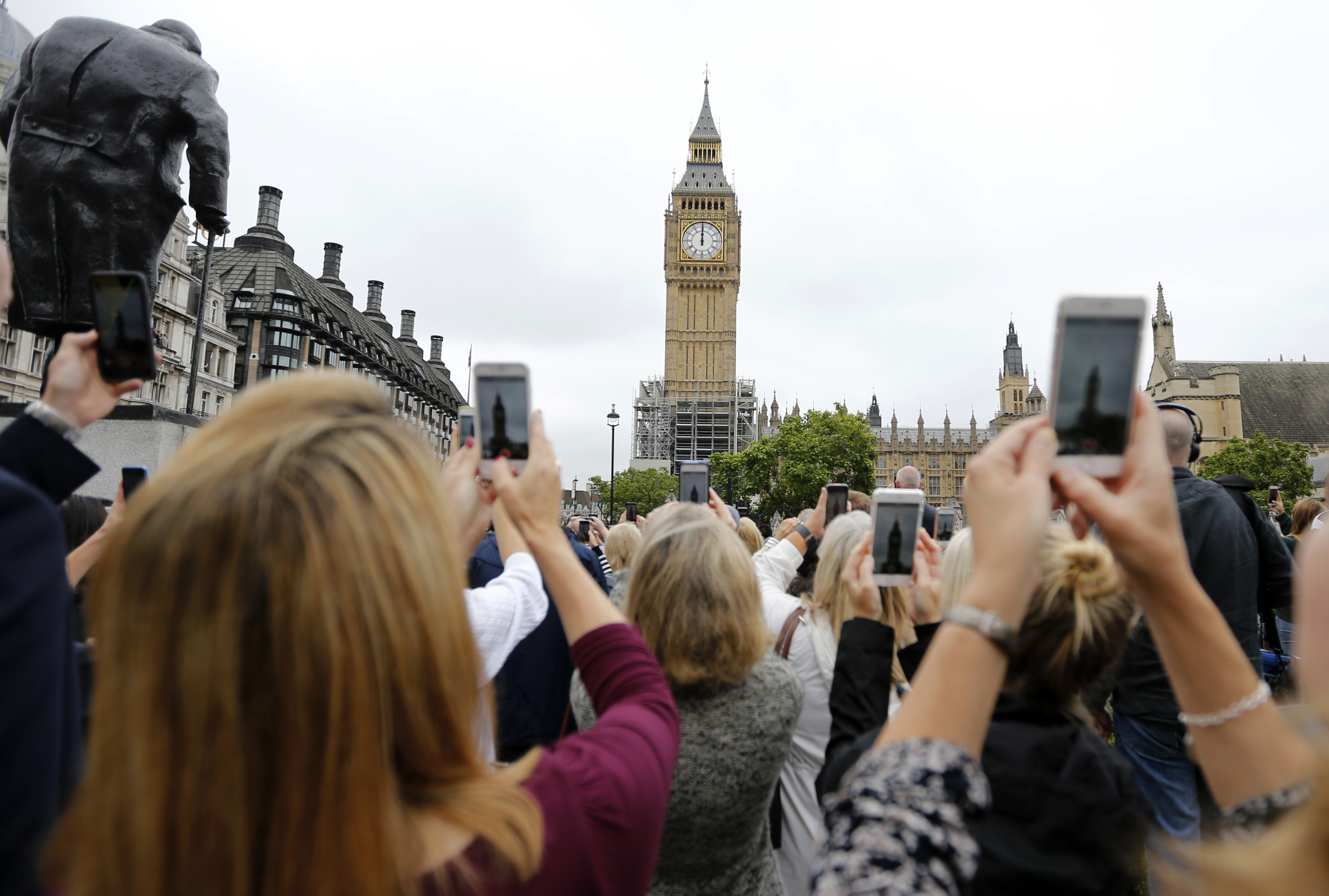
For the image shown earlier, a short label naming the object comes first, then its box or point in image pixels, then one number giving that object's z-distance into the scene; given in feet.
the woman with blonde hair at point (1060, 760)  5.16
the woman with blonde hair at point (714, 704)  8.15
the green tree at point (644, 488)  248.93
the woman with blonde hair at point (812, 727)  10.50
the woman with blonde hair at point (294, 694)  3.07
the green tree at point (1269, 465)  155.74
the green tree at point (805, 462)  182.70
